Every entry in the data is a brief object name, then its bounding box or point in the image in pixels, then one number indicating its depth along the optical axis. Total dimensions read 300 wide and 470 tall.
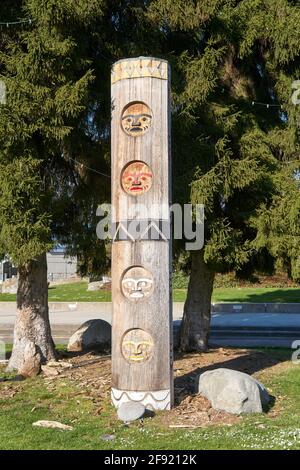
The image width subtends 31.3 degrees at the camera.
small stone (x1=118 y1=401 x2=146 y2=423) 6.58
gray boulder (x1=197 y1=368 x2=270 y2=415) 6.77
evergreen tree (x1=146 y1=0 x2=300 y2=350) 9.44
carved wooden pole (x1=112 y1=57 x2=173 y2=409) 7.05
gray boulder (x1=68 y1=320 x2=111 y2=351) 12.16
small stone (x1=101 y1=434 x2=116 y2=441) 5.84
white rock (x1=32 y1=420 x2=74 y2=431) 6.32
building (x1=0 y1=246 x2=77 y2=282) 34.00
